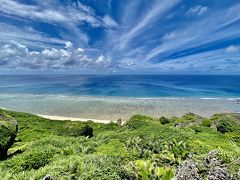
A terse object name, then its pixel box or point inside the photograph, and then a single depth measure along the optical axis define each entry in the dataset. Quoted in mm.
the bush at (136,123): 11736
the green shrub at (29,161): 4957
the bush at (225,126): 12080
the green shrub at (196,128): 11780
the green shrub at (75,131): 11814
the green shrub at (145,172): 3368
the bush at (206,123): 13870
